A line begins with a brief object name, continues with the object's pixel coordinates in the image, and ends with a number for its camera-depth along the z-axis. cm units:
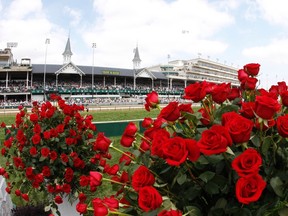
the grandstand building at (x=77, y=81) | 4947
